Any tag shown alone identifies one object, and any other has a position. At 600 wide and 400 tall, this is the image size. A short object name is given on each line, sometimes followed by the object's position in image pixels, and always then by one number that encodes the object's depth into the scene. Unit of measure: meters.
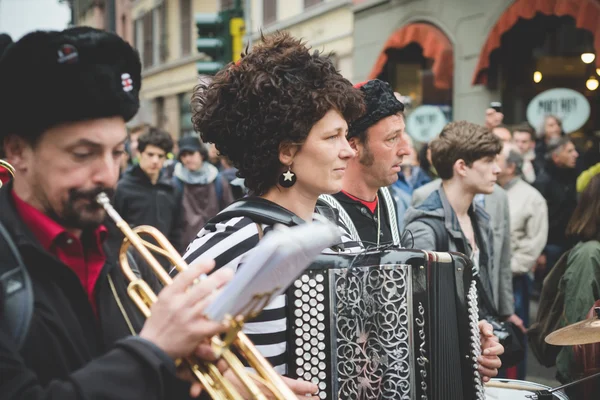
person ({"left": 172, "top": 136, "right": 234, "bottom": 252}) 7.49
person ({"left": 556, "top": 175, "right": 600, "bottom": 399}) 4.08
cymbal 3.21
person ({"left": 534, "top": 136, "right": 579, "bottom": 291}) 8.20
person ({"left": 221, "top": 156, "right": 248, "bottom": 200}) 5.72
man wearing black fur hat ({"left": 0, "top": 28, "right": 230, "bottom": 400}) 1.52
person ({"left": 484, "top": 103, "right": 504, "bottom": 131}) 7.80
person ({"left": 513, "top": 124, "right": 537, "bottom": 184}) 8.77
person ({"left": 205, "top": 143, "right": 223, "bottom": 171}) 11.79
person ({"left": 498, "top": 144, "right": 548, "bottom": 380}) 6.71
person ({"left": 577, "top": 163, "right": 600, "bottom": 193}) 7.98
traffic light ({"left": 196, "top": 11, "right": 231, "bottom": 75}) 9.29
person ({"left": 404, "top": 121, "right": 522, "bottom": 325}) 4.23
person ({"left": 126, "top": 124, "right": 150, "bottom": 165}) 11.05
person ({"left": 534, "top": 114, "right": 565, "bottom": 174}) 8.96
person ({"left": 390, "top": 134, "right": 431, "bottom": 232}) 6.17
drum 3.36
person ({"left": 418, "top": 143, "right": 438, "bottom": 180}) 8.41
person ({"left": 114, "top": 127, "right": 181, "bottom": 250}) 7.05
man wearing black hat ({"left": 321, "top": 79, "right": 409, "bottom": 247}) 3.79
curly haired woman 2.62
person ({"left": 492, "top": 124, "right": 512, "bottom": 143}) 7.65
